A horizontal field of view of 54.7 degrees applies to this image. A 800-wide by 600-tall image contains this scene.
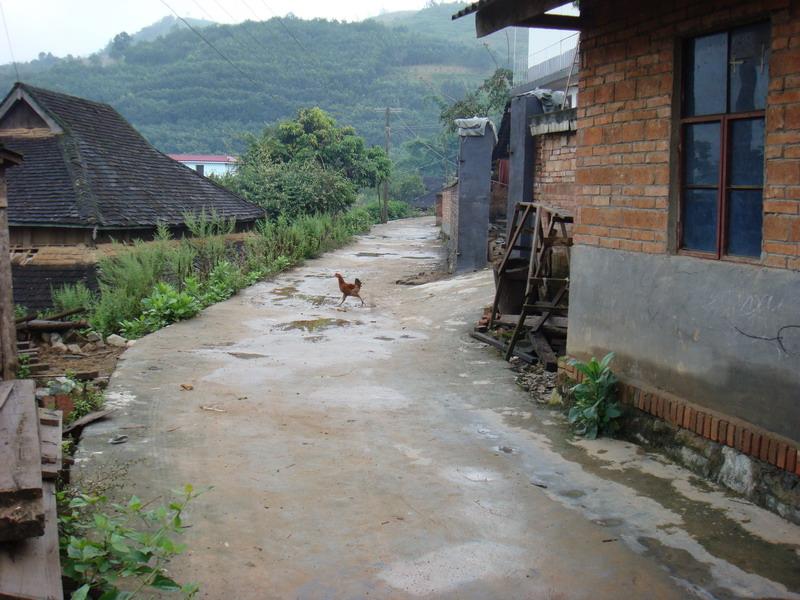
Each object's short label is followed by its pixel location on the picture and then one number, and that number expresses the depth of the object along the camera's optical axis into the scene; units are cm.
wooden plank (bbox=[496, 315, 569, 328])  817
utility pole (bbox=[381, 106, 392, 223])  4416
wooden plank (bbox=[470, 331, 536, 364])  815
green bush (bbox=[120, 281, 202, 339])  1089
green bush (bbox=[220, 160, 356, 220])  2800
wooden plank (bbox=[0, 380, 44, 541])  274
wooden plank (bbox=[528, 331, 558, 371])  769
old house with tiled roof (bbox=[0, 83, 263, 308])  1577
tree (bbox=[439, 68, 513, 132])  3422
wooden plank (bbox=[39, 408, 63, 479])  385
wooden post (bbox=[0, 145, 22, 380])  725
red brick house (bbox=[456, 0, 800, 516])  441
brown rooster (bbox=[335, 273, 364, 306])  1363
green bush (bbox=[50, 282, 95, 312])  1288
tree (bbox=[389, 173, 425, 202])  5659
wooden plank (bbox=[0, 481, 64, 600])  253
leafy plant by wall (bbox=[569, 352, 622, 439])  588
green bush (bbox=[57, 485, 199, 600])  302
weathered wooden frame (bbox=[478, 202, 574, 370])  806
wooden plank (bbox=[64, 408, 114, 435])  581
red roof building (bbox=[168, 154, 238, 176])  5278
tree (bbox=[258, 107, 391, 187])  3538
